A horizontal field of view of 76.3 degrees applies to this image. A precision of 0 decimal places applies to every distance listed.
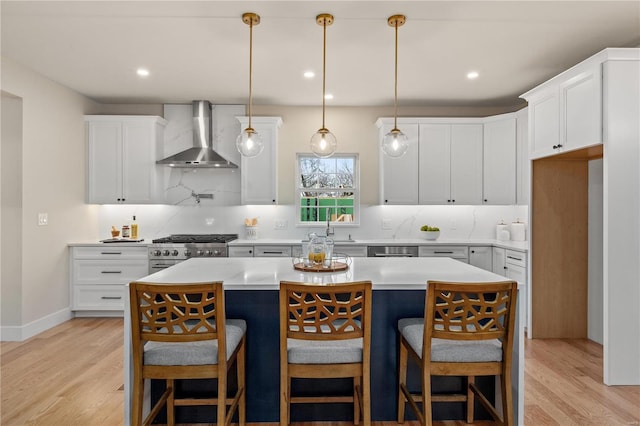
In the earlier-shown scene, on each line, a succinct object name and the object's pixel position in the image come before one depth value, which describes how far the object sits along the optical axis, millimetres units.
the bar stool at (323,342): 1957
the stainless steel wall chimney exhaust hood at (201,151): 5043
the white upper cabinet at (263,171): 5180
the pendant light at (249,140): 2965
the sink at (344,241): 5004
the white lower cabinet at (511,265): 4242
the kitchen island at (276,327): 2492
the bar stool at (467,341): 1995
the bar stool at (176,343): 1936
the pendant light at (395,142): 2922
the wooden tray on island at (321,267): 2637
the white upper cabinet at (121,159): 5145
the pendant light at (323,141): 2941
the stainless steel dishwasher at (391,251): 4918
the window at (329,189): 5539
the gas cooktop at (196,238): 4887
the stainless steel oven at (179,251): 4801
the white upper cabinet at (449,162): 5219
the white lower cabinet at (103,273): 4848
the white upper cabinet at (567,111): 3184
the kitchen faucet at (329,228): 5326
